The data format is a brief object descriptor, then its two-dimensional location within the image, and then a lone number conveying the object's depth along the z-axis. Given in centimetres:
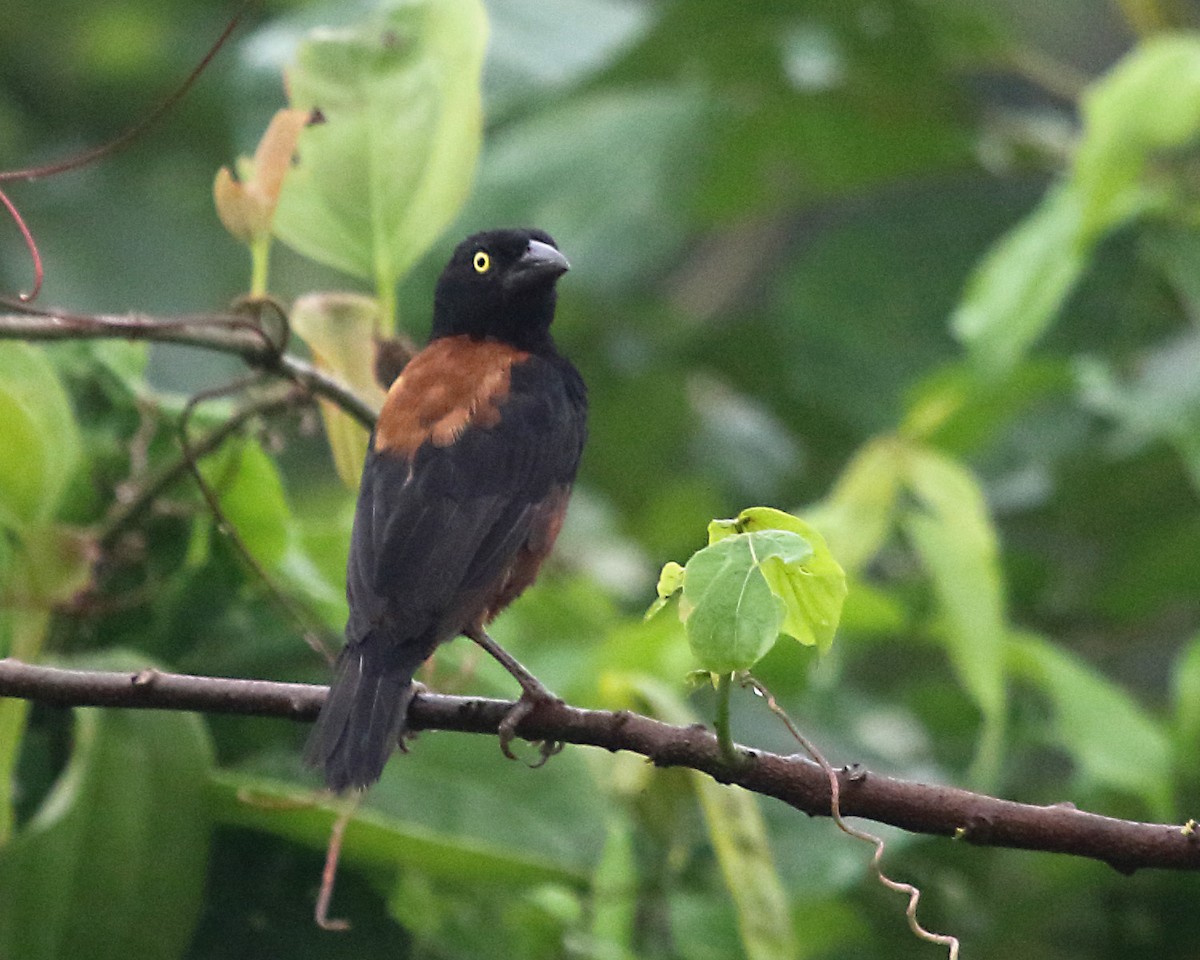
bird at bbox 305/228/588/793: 404
